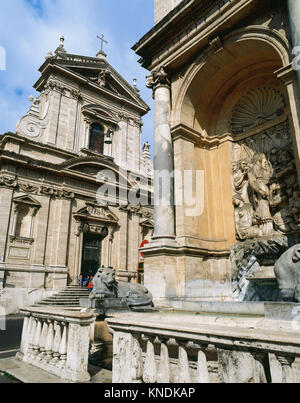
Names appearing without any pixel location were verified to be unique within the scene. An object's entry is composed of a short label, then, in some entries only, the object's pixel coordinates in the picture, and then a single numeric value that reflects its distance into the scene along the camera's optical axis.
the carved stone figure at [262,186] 7.28
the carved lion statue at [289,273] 3.86
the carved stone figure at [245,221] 7.48
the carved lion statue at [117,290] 5.50
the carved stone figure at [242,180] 8.10
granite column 7.47
